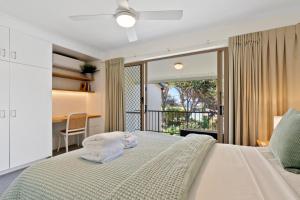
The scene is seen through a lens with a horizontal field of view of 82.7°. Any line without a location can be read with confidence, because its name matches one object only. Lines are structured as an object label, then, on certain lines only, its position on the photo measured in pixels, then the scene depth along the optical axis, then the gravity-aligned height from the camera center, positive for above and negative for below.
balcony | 4.96 -0.62
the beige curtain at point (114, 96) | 3.93 +0.11
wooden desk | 3.34 -0.36
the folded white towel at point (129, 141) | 1.61 -0.39
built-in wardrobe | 2.50 +0.03
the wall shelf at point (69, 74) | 3.74 +0.62
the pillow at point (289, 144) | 1.11 -0.30
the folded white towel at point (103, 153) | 1.22 -0.40
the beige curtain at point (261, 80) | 2.29 +0.30
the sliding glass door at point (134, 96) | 3.91 +0.11
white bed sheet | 0.82 -0.45
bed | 0.81 -0.44
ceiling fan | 1.75 +0.93
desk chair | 3.34 -0.49
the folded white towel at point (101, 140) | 1.35 -0.32
